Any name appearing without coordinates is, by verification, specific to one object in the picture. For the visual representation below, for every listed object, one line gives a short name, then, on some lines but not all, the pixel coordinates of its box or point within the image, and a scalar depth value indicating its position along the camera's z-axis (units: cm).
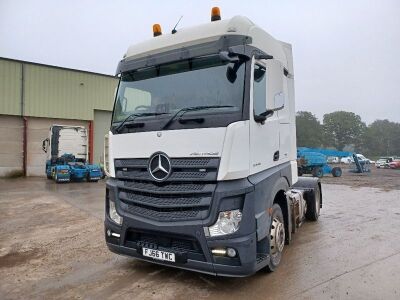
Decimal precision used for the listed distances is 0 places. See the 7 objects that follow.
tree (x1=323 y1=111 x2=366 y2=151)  8731
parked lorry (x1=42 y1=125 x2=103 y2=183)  1741
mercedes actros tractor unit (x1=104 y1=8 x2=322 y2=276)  352
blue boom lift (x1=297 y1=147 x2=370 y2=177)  2280
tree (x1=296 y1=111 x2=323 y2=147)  7888
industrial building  1936
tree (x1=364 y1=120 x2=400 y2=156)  8869
